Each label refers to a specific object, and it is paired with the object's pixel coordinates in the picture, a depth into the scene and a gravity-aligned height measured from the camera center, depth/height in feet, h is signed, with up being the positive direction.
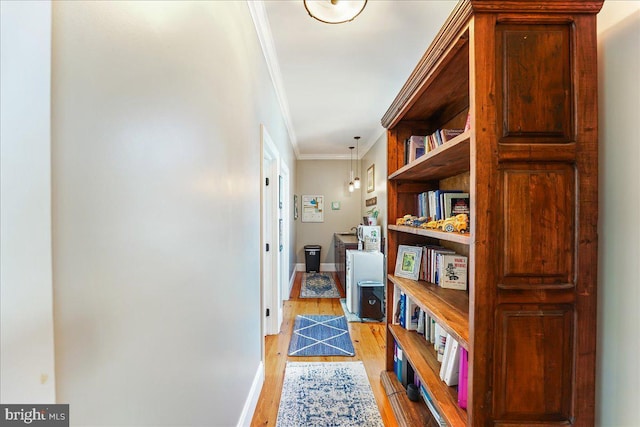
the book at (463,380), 3.92 -2.42
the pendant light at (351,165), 20.23 +3.47
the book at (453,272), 5.41 -1.19
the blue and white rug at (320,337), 8.66 -4.38
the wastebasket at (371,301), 11.07 -3.60
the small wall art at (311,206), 20.39 +0.39
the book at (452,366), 4.33 -2.45
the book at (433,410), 4.56 -3.46
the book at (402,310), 6.48 -2.34
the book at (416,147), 6.17 +1.45
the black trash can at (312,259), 18.93 -3.29
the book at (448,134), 4.91 +1.39
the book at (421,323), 6.08 -2.48
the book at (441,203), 5.33 +0.17
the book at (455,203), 5.13 +0.16
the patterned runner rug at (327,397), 5.83 -4.40
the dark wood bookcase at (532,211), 3.03 +0.01
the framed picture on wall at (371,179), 16.71 +2.02
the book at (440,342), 4.97 -2.40
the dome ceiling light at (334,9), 5.00 +3.76
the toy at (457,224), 3.92 -0.19
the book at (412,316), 6.29 -2.38
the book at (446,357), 4.47 -2.38
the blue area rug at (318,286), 14.39 -4.30
